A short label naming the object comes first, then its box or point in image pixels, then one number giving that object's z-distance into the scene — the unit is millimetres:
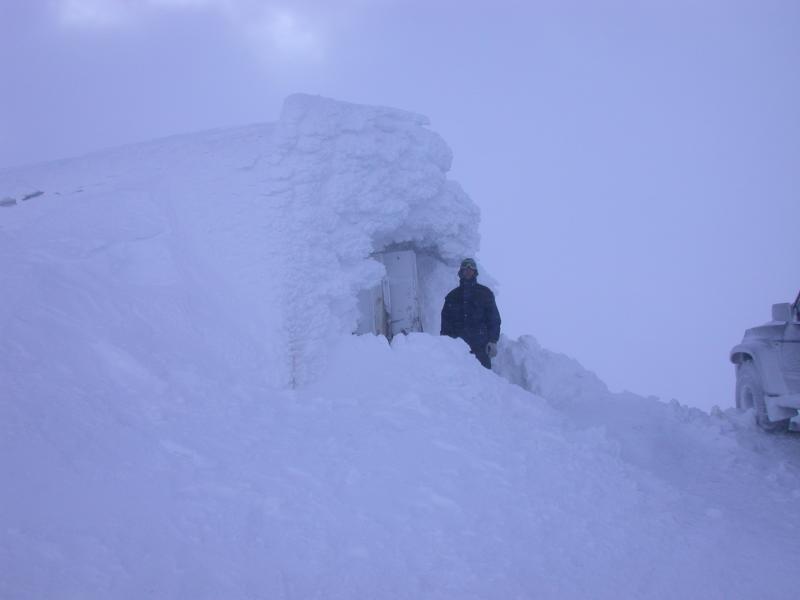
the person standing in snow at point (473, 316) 7348
